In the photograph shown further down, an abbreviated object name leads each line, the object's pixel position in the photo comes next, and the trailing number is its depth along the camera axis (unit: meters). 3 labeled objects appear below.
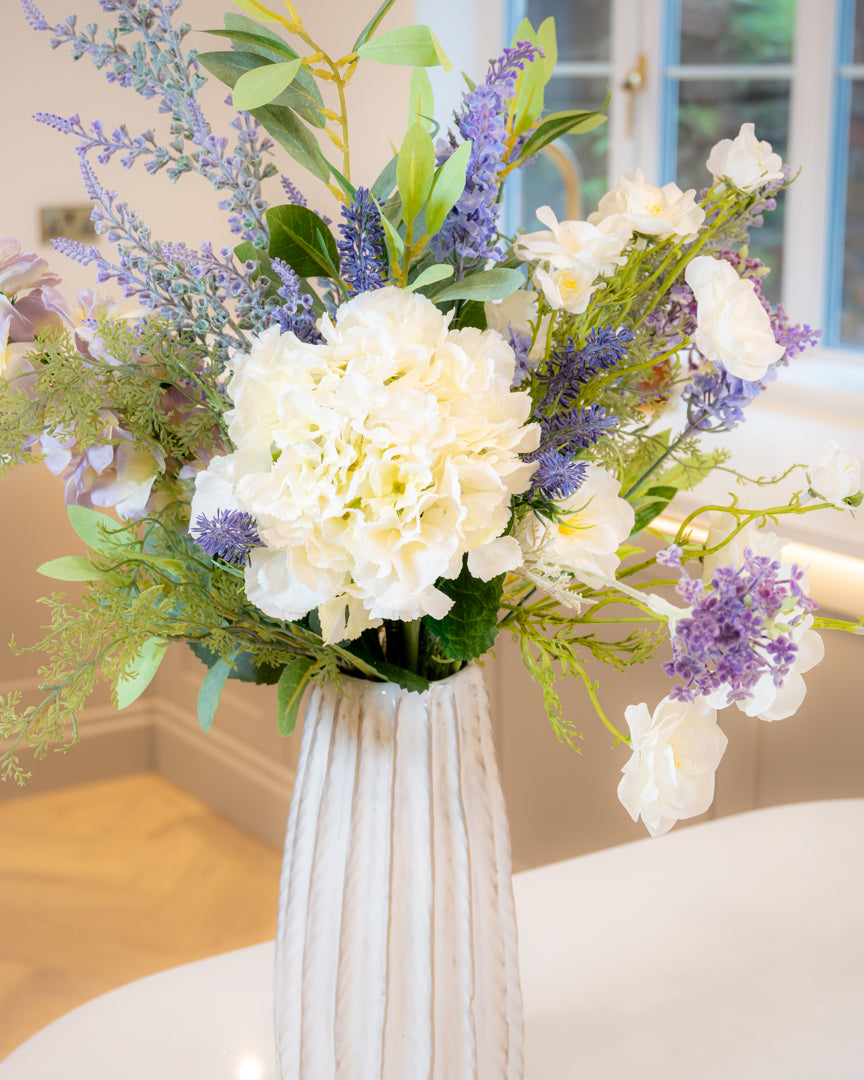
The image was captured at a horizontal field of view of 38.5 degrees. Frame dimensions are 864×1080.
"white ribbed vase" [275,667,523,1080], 0.58
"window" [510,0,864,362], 2.30
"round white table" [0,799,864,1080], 0.75
